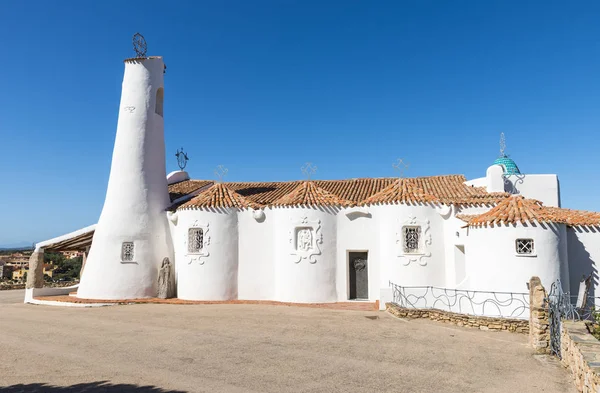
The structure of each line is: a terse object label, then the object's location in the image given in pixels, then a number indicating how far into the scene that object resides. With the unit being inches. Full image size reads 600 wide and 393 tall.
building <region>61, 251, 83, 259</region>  2845.7
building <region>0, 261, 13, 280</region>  2211.4
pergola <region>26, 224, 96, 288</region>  800.7
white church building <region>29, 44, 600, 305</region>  658.8
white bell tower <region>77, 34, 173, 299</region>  754.8
